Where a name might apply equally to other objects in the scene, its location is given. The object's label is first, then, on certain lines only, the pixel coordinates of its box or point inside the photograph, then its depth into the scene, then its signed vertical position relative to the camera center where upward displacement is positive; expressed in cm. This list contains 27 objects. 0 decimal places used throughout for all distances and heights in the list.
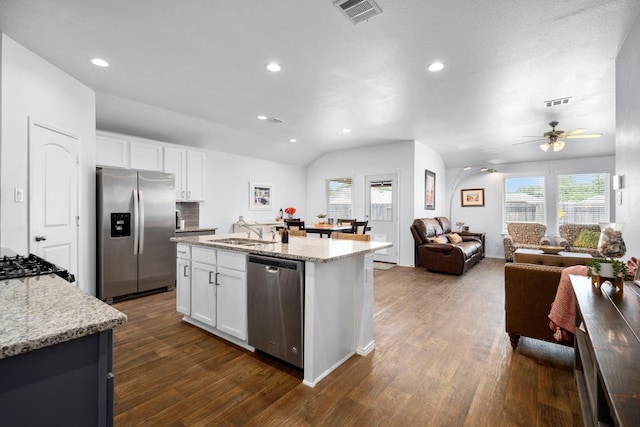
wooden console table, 80 -48
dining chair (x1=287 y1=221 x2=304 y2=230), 604 -24
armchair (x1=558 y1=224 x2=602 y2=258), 591 -46
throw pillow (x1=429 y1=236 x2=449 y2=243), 598 -54
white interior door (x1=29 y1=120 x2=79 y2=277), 285 +17
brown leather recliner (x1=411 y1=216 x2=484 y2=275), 552 -74
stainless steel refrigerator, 382 -27
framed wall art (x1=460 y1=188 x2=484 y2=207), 788 +43
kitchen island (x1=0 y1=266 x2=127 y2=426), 79 -43
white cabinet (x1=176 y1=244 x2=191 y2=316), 315 -73
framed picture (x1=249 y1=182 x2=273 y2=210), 693 +39
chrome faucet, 318 -19
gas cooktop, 149 -31
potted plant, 175 -35
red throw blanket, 216 -69
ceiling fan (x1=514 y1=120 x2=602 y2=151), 435 +114
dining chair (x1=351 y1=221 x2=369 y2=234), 566 -28
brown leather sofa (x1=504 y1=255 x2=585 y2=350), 244 -72
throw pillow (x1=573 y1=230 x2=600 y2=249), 588 -52
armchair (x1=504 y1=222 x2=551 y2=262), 664 -52
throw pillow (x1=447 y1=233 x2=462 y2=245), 640 -55
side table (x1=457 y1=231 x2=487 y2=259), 725 -52
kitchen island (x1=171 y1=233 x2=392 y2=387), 213 -66
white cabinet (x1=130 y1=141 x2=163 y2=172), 464 +89
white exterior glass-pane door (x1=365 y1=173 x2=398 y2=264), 655 +6
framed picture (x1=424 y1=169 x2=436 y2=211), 683 +54
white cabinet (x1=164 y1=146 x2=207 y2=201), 510 +74
